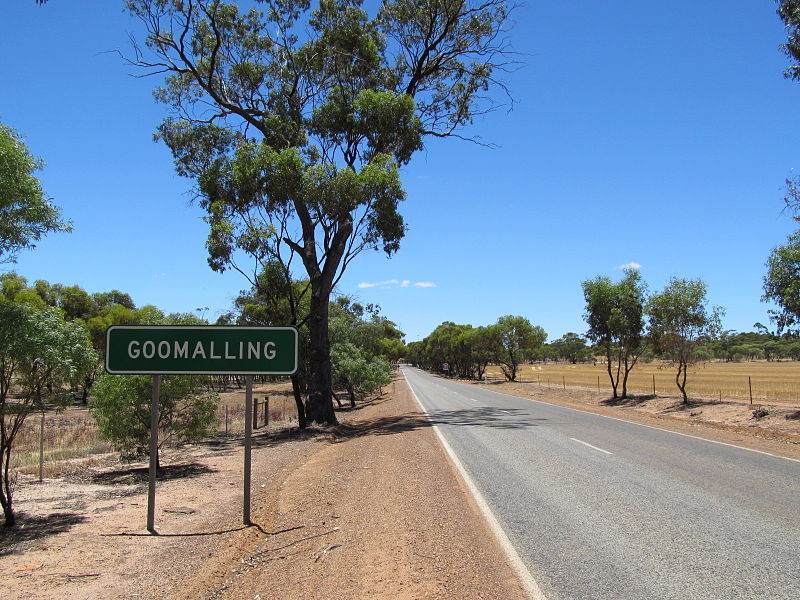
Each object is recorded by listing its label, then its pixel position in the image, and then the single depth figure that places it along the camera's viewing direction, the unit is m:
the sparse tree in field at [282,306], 20.69
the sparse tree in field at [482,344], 68.06
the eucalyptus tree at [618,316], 31.31
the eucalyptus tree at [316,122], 18.47
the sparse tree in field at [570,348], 167.50
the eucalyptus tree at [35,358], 6.49
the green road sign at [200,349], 6.56
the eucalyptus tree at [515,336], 65.25
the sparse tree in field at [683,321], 26.39
